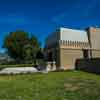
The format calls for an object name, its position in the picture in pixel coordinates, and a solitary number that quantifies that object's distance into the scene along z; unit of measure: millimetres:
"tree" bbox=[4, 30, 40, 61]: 51547
